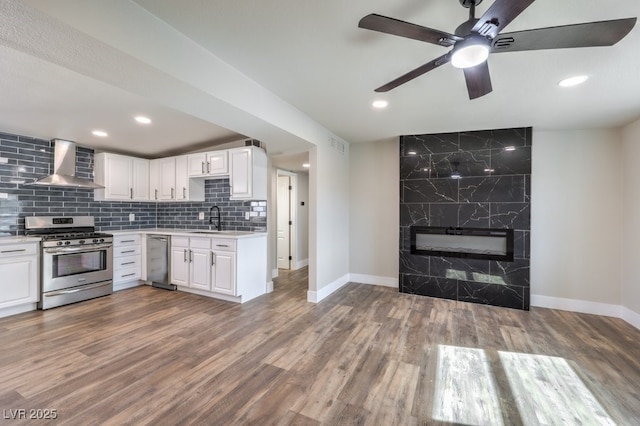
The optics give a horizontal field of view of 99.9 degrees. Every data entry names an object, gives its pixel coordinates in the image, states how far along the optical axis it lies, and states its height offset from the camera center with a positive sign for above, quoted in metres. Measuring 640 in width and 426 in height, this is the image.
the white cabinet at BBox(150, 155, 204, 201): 4.54 +0.49
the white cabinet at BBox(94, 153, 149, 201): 4.44 +0.58
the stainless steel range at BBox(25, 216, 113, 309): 3.49 -0.70
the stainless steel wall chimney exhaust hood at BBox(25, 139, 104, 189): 3.88 +0.63
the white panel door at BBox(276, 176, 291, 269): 5.96 -0.27
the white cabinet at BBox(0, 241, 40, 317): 3.14 -0.78
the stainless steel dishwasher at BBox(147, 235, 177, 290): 4.26 -0.82
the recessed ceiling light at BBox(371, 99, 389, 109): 2.81 +1.16
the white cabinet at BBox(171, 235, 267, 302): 3.70 -0.80
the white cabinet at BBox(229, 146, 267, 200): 3.92 +0.58
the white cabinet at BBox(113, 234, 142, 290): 4.26 -0.81
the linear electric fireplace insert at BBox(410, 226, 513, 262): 3.73 -0.45
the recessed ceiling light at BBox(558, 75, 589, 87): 2.25 +1.13
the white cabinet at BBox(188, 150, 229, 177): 4.11 +0.75
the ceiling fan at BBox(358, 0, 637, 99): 1.24 +0.89
